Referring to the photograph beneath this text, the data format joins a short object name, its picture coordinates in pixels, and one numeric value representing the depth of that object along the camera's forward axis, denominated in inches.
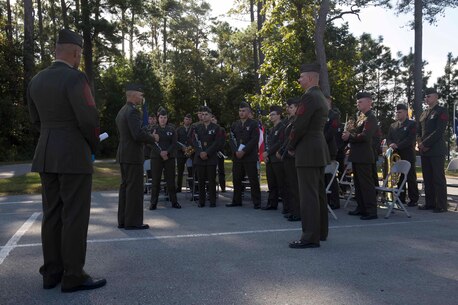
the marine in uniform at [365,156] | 319.9
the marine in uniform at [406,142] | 394.6
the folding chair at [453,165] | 383.2
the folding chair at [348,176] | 380.5
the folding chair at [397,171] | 326.3
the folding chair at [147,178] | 439.2
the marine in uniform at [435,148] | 349.4
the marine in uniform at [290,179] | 318.7
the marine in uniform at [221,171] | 488.6
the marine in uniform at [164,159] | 372.5
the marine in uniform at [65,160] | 167.8
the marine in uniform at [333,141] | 363.3
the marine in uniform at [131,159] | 289.6
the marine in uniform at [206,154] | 394.9
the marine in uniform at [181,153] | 492.1
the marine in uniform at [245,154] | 394.9
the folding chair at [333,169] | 338.7
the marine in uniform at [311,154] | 234.1
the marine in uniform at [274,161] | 368.2
